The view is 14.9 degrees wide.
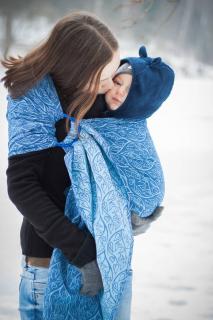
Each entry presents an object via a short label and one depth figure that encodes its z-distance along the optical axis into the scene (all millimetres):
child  2354
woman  2238
